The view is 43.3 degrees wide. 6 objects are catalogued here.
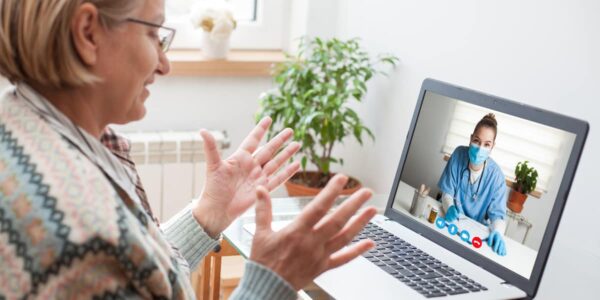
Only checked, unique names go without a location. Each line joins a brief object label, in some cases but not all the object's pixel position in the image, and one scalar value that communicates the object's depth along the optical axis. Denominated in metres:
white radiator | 2.49
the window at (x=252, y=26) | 2.67
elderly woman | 0.82
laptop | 1.23
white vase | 2.55
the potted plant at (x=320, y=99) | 2.22
